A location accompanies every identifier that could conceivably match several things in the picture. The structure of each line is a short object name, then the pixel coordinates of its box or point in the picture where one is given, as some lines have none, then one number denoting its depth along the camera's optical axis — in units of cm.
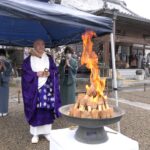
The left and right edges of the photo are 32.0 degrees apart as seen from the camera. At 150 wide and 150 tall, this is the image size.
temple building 1243
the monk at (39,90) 473
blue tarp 386
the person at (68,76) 648
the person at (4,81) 656
